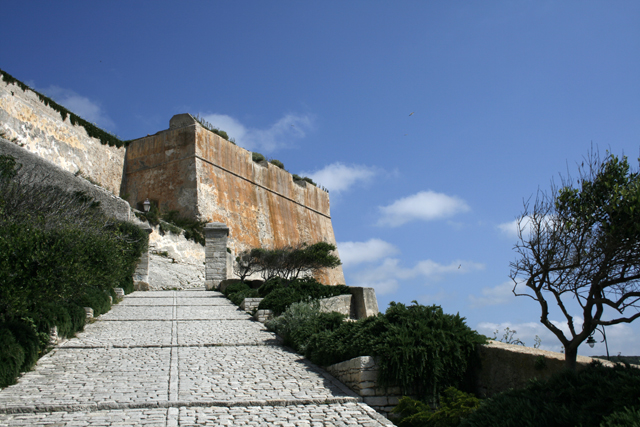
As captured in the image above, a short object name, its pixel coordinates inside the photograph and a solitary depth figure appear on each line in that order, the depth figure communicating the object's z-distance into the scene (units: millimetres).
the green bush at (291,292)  9883
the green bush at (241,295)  12208
